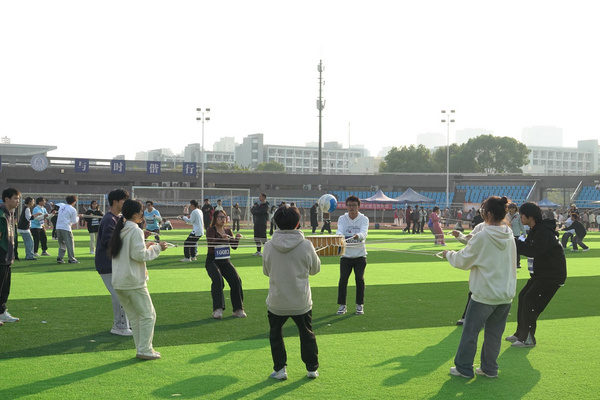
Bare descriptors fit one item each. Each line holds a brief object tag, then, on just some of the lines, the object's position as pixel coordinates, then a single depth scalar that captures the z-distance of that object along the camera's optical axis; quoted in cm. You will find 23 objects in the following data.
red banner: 4957
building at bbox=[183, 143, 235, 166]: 15815
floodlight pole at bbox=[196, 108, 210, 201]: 5184
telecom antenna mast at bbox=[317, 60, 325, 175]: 7244
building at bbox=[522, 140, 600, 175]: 18175
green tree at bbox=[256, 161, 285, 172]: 11288
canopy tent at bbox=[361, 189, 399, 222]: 4362
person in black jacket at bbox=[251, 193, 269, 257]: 1923
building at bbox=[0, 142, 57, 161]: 9081
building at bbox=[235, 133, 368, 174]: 16750
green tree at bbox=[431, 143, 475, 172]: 8600
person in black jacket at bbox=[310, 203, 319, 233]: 3132
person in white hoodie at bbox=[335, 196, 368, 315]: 920
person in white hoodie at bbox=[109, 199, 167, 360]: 658
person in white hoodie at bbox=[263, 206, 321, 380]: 593
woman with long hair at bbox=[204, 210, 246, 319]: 911
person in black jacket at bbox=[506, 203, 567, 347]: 725
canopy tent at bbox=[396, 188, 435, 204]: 4378
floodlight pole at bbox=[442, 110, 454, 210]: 5356
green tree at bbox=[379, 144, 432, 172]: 8700
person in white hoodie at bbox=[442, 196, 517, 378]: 602
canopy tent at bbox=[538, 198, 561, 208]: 4912
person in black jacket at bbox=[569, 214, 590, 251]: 2234
